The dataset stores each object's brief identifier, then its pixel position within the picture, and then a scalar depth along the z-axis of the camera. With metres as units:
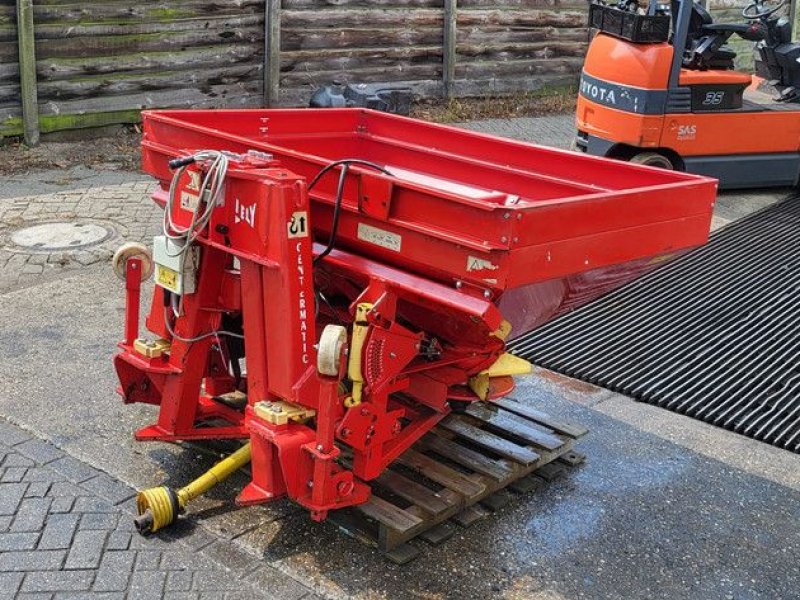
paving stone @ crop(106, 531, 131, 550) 3.95
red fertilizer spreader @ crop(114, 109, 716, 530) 3.69
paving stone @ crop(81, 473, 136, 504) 4.28
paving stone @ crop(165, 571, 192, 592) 3.71
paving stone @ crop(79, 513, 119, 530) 4.07
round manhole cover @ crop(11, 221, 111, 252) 7.34
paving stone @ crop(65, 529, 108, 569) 3.82
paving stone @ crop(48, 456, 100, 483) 4.41
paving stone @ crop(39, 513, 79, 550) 3.94
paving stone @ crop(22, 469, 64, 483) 4.38
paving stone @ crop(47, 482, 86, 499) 4.28
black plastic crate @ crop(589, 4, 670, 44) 9.06
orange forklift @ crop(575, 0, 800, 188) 9.10
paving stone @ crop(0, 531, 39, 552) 3.90
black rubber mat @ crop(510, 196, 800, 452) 5.59
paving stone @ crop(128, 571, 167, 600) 3.66
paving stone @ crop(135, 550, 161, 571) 3.83
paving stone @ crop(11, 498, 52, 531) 4.04
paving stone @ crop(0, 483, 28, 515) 4.15
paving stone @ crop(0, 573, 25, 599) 3.63
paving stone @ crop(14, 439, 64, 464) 4.55
